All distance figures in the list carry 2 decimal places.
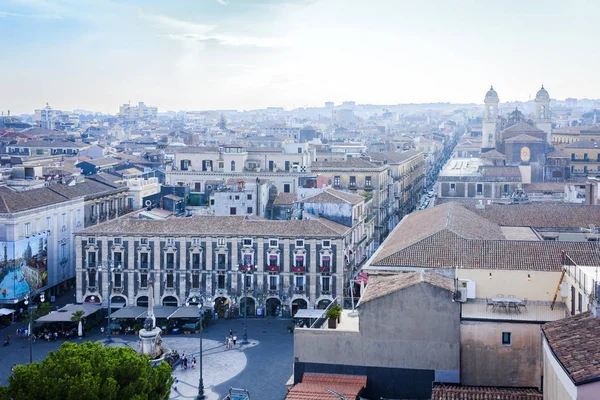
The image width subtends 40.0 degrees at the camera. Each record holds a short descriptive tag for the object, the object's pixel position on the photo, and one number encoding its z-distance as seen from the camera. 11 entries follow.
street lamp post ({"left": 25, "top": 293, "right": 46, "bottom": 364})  52.97
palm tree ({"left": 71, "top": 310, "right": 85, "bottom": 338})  62.00
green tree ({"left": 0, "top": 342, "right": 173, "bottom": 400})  31.52
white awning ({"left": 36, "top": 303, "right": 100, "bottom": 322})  61.88
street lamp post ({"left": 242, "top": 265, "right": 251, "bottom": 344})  60.07
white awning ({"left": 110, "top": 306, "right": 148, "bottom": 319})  63.91
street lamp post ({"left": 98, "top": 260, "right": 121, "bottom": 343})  67.74
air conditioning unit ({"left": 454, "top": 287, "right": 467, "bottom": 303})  40.41
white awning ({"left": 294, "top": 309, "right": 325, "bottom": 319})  61.42
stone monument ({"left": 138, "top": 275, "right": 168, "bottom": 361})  50.72
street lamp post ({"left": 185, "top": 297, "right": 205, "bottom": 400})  48.19
